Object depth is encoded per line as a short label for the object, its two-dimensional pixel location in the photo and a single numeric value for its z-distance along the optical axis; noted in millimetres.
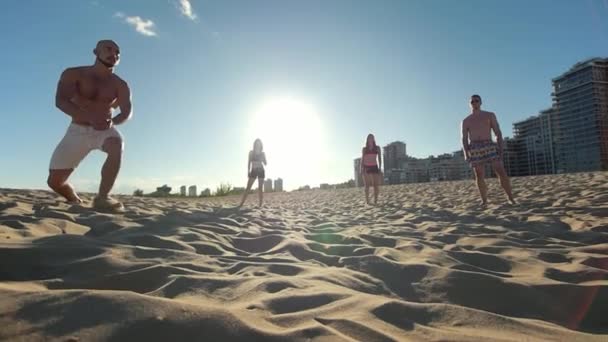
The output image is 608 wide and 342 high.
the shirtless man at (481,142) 5863
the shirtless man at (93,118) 3785
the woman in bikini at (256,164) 8078
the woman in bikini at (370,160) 8422
